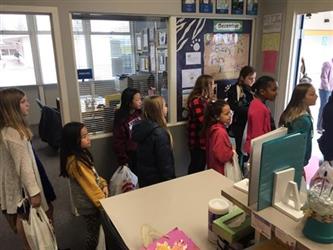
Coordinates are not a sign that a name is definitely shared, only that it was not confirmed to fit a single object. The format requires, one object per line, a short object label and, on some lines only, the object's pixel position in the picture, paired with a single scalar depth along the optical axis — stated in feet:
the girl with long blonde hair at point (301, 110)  7.11
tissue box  3.36
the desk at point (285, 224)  2.54
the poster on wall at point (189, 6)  9.59
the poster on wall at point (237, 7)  10.47
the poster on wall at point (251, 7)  10.79
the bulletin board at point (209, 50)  10.08
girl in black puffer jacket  6.91
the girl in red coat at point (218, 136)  7.32
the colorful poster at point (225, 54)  10.70
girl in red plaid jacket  9.53
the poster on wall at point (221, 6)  10.19
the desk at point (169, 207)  4.11
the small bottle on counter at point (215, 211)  3.61
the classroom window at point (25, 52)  18.37
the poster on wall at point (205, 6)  9.91
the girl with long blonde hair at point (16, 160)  5.59
